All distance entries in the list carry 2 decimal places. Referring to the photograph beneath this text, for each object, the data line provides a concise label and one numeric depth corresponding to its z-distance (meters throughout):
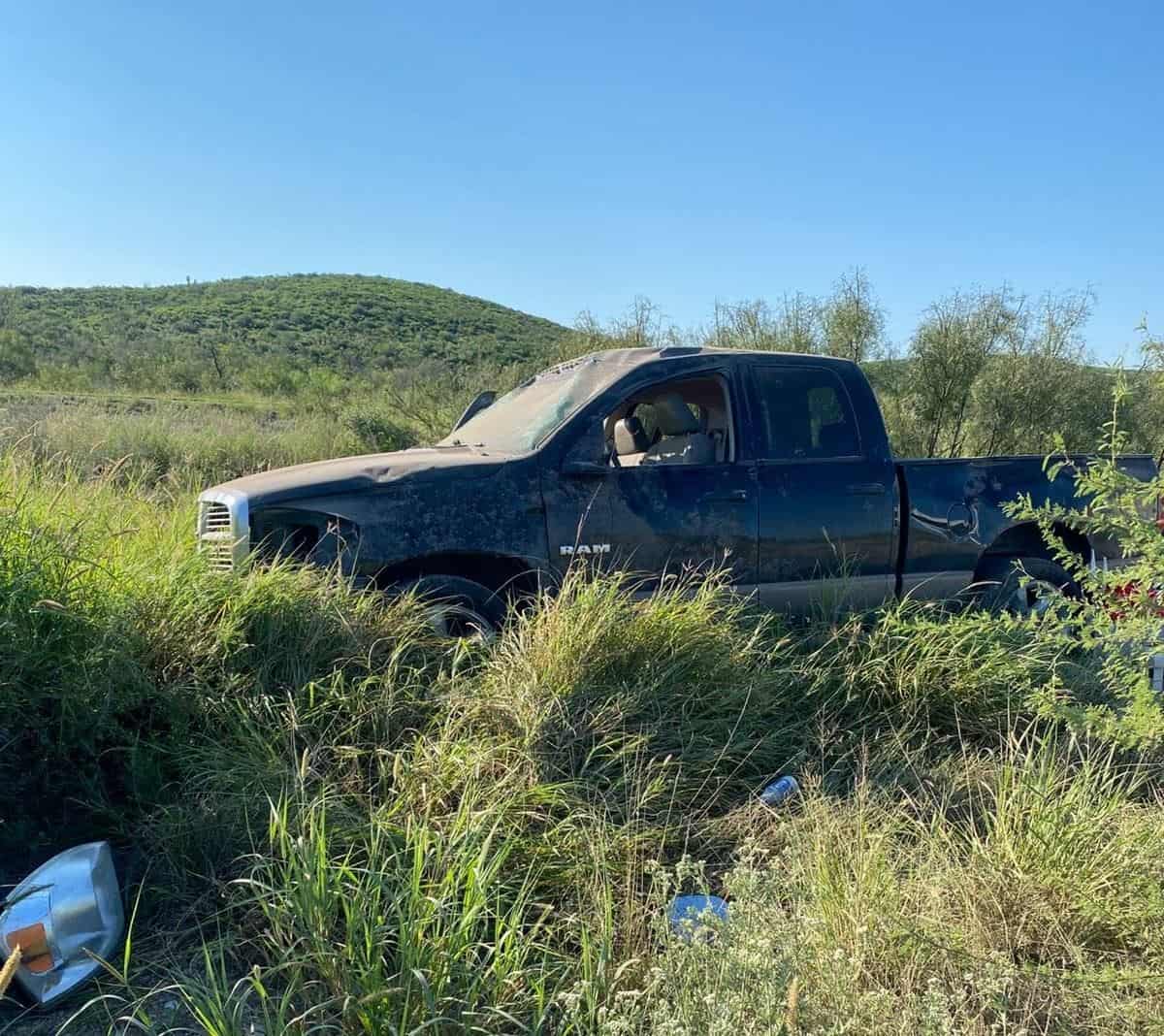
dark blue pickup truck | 4.39
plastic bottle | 3.30
